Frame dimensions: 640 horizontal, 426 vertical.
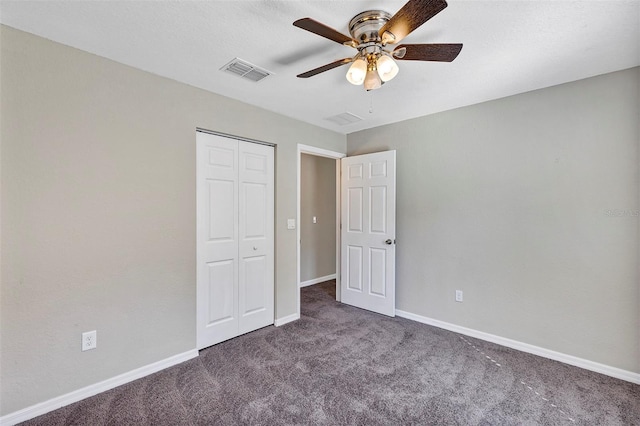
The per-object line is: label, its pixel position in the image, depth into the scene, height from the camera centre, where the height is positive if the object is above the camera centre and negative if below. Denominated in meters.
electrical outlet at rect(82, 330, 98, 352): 1.99 -0.89
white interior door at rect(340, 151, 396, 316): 3.49 -0.23
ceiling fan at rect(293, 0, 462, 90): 1.39 +0.93
